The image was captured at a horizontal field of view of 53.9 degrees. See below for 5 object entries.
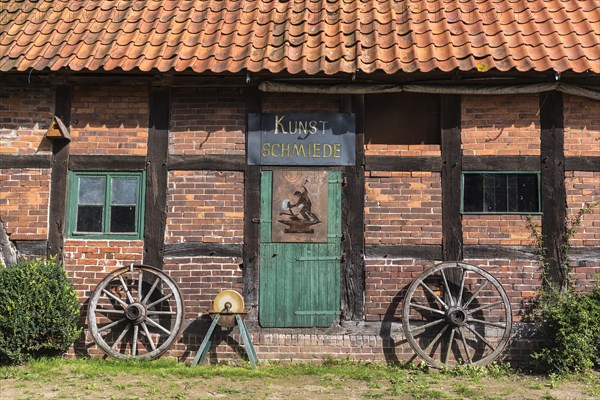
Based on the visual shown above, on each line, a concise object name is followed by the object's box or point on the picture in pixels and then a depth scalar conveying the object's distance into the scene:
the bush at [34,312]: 6.58
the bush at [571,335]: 6.54
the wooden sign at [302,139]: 7.37
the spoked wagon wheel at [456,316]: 6.92
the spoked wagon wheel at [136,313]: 7.05
